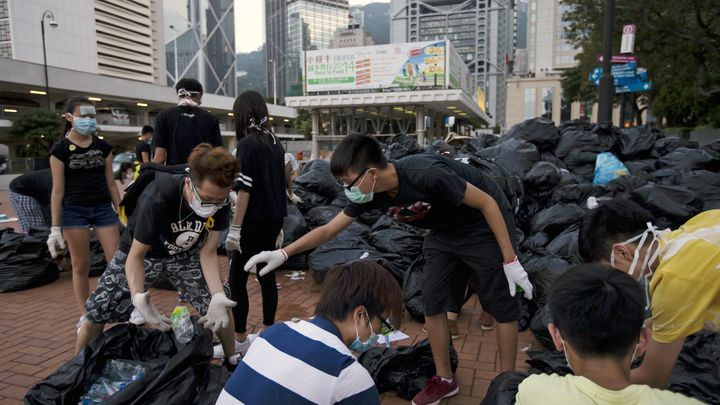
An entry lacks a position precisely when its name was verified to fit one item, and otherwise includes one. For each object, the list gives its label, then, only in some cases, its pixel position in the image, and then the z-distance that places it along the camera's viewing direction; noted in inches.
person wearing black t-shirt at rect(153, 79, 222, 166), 141.8
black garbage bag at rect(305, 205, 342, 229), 210.2
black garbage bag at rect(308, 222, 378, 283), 167.6
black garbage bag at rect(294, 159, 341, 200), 231.3
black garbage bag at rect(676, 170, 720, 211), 168.4
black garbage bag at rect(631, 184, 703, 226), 145.4
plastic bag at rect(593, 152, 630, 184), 213.5
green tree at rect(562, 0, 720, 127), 474.9
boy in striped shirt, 48.7
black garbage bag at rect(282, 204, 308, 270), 194.5
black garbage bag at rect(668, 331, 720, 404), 82.0
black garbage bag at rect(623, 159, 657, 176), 216.3
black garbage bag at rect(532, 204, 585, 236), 164.9
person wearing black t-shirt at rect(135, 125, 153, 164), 271.0
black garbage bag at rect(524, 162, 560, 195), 194.1
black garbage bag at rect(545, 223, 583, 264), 141.1
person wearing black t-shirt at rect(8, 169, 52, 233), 194.7
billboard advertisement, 1675.7
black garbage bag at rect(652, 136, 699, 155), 247.1
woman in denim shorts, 130.3
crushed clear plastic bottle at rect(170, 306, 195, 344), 90.6
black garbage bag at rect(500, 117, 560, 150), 248.4
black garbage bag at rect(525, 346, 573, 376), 95.1
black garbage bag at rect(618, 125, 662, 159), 241.9
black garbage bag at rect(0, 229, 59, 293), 180.1
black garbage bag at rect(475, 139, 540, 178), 213.6
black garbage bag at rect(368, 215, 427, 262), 165.6
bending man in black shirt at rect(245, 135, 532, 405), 83.4
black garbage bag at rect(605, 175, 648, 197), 182.9
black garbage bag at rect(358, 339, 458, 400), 101.3
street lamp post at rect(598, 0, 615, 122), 335.9
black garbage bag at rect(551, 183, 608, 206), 183.9
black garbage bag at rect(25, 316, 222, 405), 77.5
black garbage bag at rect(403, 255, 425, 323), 140.4
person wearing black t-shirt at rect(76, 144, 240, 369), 85.1
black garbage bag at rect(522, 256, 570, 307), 133.1
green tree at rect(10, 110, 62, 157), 998.4
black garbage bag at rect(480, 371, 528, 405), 65.2
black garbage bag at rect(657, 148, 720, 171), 209.9
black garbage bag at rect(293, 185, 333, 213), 220.5
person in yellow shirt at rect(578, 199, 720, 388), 57.3
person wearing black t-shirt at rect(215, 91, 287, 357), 116.9
